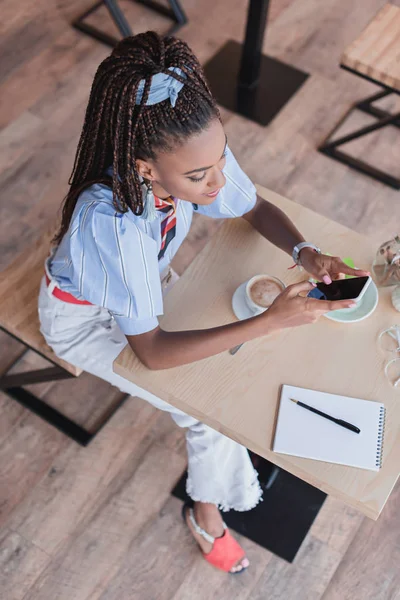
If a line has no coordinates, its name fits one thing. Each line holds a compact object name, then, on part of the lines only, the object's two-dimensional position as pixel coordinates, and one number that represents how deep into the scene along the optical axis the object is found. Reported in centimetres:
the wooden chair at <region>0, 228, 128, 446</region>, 158
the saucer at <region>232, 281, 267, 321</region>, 129
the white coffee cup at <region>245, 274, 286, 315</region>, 128
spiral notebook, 113
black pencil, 116
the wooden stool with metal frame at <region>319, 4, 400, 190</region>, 210
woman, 106
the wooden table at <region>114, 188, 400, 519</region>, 113
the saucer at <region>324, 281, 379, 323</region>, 129
